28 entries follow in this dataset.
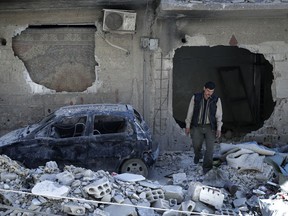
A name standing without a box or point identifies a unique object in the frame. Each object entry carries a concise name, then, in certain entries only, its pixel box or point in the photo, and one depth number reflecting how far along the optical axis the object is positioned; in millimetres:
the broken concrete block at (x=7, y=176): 7887
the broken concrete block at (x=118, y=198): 7277
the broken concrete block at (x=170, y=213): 7117
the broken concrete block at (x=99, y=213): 6934
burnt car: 9992
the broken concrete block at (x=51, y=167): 8367
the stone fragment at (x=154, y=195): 7668
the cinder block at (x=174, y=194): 7832
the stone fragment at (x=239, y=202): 8109
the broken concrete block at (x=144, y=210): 7120
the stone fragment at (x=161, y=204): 7417
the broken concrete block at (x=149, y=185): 7953
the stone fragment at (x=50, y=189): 7105
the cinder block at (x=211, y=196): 7613
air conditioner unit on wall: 12210
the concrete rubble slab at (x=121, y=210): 7082
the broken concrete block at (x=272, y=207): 7328
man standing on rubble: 9820
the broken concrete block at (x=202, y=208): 7391
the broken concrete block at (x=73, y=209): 6867
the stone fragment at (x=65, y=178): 7647
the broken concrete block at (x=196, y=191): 7684
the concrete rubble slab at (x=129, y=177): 8281
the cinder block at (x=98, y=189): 7238
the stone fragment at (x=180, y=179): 9679
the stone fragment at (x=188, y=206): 7164
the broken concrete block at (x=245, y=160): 9734
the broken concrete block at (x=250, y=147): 10438
